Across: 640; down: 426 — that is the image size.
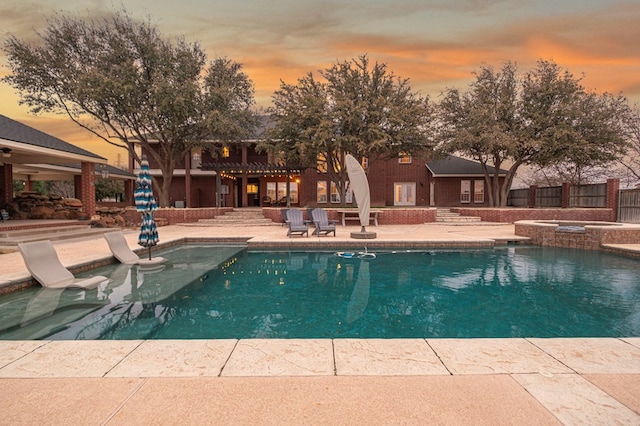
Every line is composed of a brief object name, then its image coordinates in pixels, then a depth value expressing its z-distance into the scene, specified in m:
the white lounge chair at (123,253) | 8.64
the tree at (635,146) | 26.45
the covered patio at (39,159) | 11.90
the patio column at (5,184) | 15.98
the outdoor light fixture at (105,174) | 19.86
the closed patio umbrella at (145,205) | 8.79
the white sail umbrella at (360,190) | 11.73
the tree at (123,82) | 17.78
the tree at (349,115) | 18.97
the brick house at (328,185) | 26.97
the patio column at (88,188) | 15.77
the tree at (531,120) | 20.53
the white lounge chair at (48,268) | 6.25
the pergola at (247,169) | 22.61
